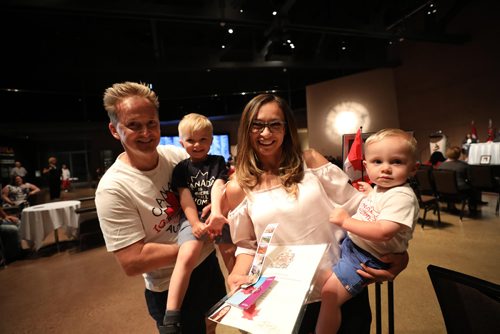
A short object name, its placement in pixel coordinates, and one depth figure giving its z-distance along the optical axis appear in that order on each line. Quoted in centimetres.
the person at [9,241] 434
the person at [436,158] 645
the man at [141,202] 112
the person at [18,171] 730
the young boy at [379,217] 105
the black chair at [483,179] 482
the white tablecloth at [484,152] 562
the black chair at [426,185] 481
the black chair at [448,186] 460
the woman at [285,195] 109
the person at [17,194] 547
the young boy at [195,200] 120
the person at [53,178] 718
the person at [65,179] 1144
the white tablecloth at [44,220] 447
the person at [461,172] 489
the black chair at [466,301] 85
